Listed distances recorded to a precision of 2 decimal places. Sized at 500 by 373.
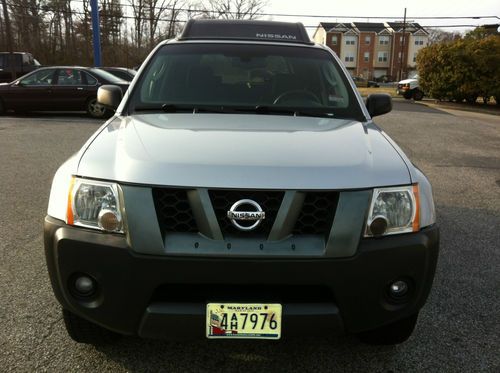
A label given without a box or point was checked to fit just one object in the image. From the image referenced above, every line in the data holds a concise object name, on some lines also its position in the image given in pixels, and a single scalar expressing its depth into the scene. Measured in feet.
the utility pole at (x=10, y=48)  69.26
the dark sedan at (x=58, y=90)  42.60
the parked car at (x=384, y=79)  250.78
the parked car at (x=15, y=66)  70.64
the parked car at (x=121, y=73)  49.42
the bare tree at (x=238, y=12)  153.65
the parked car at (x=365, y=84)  180.46
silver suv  6.43
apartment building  262.88
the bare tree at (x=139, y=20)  157.07
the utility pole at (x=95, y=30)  68.13
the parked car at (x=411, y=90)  79.63
